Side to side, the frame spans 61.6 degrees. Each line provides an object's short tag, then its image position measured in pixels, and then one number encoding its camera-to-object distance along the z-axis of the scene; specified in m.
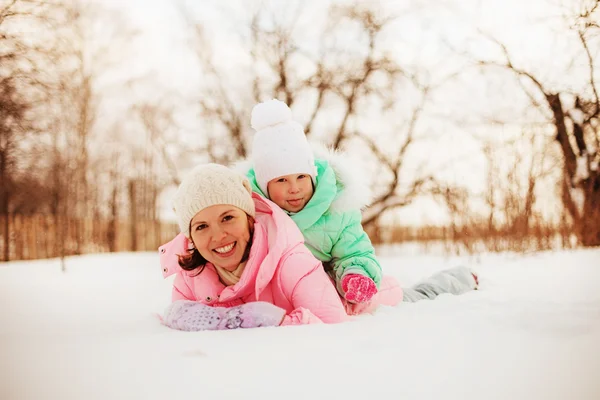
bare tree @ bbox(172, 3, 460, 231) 9.65
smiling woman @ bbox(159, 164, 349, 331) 2.04
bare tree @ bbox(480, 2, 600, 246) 5.04
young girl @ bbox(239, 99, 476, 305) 2.57
